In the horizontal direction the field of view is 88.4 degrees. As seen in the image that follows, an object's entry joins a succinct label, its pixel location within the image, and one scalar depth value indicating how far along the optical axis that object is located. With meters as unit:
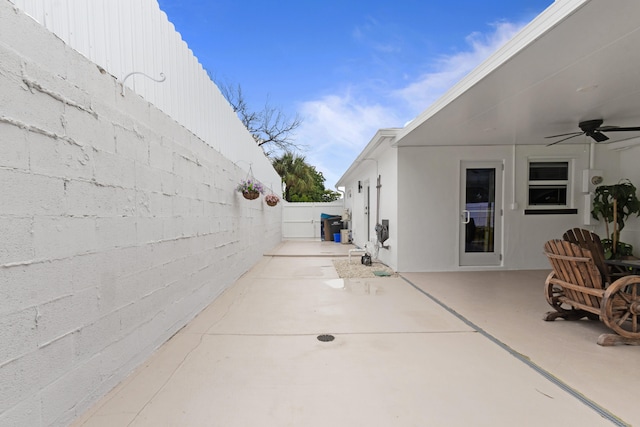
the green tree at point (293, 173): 20.66
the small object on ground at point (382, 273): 6.02
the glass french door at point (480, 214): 6.37
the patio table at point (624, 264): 3.31
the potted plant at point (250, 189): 5.38
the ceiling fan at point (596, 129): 4.43
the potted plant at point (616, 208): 5.38
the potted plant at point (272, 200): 7.66
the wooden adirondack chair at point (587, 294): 2.89
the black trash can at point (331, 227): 13.60
